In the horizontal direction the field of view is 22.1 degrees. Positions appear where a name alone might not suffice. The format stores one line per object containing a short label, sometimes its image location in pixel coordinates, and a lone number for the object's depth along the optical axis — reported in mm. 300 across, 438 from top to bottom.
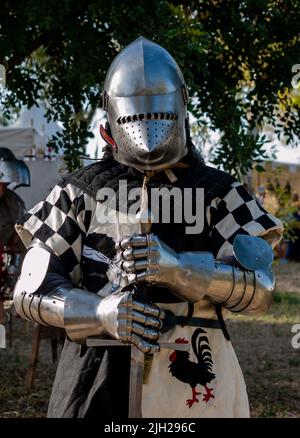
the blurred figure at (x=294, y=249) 15150
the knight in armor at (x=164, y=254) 2268
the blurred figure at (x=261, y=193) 11598
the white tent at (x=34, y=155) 9055
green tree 4676
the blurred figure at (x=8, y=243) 5977
